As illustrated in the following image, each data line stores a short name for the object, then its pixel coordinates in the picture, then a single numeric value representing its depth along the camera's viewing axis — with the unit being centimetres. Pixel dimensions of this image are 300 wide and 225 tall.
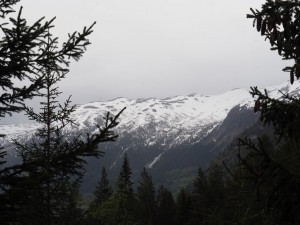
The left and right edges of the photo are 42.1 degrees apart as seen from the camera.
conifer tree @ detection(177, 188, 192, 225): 6469
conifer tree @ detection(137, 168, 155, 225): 6862
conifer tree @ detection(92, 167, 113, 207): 8719
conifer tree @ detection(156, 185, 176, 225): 7544
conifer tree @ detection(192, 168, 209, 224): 5817
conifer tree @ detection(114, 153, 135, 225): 3816
